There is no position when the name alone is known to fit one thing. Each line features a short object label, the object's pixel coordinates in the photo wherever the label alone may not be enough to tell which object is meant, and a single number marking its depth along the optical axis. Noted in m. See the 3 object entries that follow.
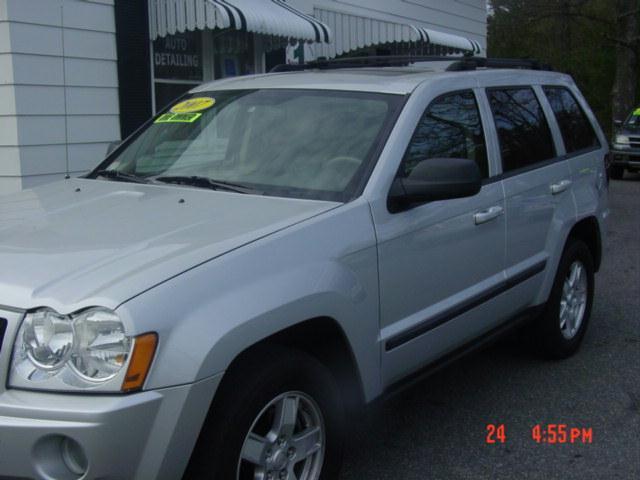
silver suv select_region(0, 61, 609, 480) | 2.44
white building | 7.45
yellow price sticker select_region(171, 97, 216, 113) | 4.32
